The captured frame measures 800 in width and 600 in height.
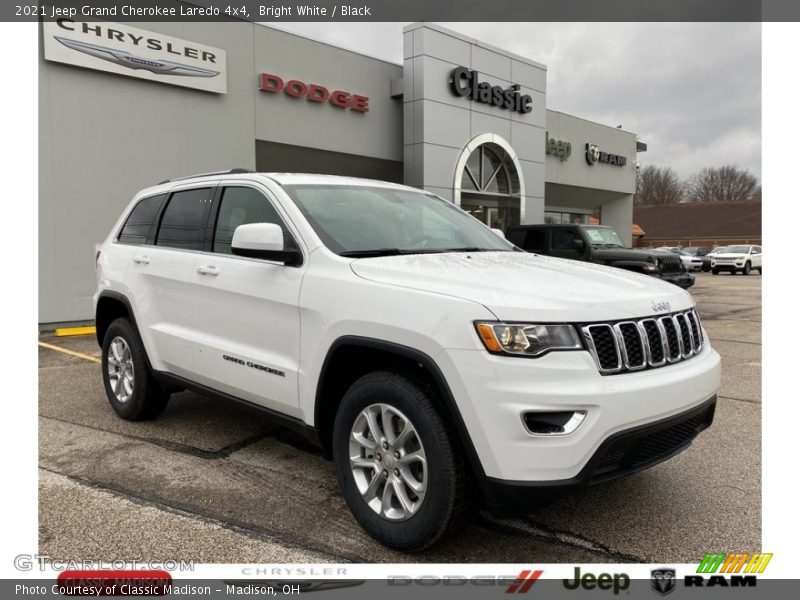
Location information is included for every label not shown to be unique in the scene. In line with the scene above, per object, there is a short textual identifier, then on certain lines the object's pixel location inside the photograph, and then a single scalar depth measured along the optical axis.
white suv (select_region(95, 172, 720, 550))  2.60
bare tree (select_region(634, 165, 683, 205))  87.44
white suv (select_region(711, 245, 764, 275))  31.67
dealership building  10.82
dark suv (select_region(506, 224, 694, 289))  12.30
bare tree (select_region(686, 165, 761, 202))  83.50
